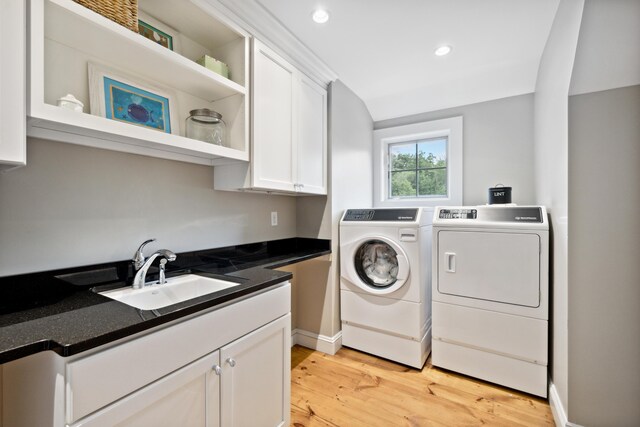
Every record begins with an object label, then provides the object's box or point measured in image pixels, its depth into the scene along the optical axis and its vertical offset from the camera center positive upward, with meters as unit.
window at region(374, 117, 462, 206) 2.91 +0.51
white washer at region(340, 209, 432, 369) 2.23 -0.56
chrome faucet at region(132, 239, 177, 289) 1.34 -0.22
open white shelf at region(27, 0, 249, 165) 1.01 +0.67
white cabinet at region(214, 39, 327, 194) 1.76 +0.54
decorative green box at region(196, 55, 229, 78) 1.58 +0.81
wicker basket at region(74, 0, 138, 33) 1.09 +0.78
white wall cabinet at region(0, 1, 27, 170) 0.85 +0.38
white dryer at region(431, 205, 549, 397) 1.87 -0.55
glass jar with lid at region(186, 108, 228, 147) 1.59 +0.48
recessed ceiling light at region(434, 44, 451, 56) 2.12 +1.17
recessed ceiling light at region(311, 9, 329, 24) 1.74 +1.17
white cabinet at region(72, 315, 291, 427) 0.91 -0.65
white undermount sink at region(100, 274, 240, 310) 1.30 -0.37
